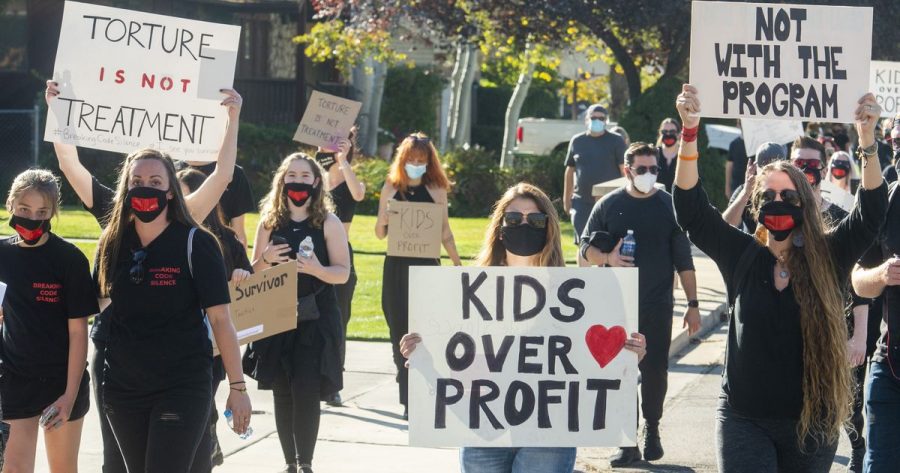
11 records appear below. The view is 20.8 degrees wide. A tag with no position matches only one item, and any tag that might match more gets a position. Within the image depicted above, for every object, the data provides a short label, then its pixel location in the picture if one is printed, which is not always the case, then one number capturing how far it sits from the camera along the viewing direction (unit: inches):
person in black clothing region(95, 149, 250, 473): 355.2
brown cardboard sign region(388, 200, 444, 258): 641.1
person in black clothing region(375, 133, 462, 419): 642.8
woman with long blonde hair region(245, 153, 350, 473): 500.1
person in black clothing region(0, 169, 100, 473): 385.6
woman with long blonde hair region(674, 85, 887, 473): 335.7
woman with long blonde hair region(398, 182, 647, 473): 347.5
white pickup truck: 2428.5
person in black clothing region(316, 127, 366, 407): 655.4
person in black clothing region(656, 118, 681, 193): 923.3
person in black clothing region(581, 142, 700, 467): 559.1
